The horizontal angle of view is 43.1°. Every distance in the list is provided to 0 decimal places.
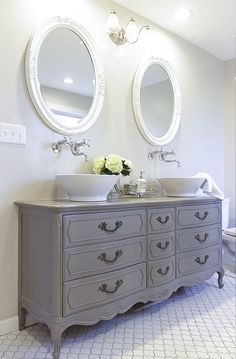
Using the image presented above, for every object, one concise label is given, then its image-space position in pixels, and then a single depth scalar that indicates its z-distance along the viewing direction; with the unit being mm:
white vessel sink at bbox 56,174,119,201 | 1738
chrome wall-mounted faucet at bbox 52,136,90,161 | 1973
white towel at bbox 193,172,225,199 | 2658
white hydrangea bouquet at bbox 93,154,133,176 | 2025
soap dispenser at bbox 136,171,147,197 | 2324
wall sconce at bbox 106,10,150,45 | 2240
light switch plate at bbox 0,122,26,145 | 1739
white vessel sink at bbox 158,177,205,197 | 2342
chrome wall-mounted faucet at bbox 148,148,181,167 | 2613
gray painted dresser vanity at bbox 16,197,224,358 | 1499
